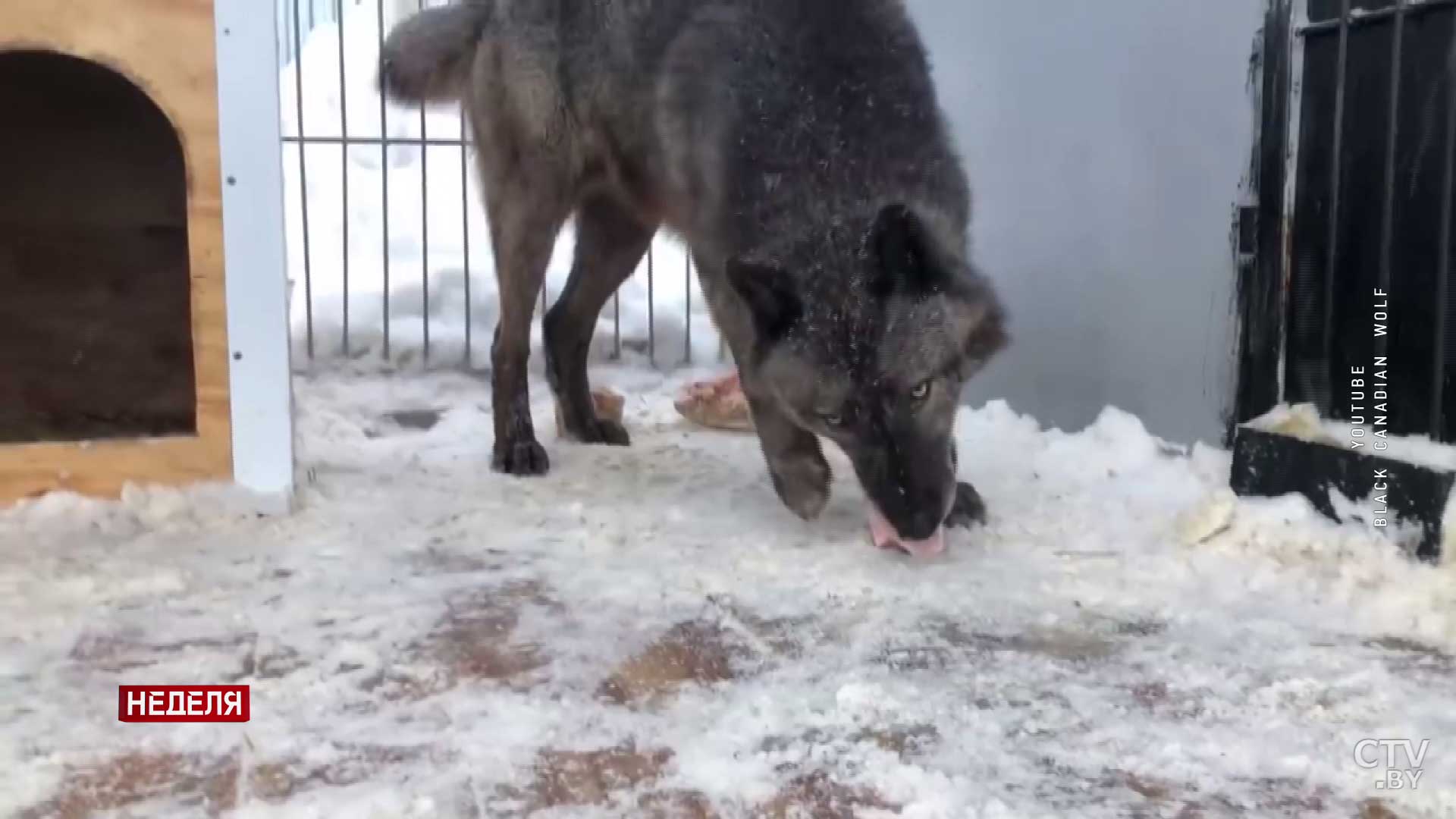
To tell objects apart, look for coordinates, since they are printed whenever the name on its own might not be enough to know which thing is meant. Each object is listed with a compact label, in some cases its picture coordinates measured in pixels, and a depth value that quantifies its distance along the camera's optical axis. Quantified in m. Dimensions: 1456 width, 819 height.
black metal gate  1.53
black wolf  1.47
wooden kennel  1.67
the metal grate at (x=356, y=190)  3.39
